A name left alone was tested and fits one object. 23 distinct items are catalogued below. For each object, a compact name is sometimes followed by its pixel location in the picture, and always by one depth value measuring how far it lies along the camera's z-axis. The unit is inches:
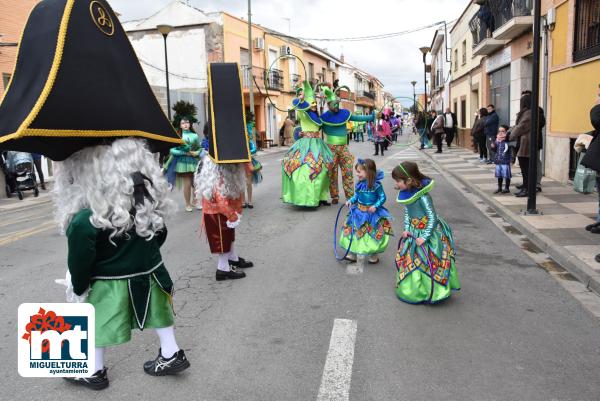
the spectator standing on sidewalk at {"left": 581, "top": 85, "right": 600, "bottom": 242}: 214.7
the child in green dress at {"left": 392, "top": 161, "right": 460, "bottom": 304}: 181.5
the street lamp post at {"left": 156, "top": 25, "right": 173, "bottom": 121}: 699.4
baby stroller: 491.8
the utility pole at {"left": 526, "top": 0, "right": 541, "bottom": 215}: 315.3
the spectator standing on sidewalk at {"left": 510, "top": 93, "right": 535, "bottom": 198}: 370.3
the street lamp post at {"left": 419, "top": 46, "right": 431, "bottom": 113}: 510.7
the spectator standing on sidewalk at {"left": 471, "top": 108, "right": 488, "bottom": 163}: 659.4
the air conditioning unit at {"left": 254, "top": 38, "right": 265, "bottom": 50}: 1318.9
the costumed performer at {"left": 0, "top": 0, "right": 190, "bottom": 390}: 99.4
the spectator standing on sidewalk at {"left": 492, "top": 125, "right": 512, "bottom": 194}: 393.4
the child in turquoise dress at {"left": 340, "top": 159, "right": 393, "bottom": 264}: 226.2
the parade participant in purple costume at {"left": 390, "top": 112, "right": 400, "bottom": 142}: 612.7
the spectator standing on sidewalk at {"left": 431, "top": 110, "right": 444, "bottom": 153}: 839.7
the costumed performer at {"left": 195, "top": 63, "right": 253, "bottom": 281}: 204.7
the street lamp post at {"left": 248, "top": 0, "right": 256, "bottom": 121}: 1014.3
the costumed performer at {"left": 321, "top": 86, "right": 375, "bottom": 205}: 369.1
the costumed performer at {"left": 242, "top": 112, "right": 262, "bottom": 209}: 311.0
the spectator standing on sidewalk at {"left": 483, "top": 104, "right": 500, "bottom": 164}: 601.3
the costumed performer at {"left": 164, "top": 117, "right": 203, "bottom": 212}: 360.5
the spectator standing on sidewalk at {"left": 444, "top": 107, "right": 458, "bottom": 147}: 902.0
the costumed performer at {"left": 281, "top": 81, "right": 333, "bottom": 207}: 358.9
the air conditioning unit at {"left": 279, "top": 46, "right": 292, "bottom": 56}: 1467.8
